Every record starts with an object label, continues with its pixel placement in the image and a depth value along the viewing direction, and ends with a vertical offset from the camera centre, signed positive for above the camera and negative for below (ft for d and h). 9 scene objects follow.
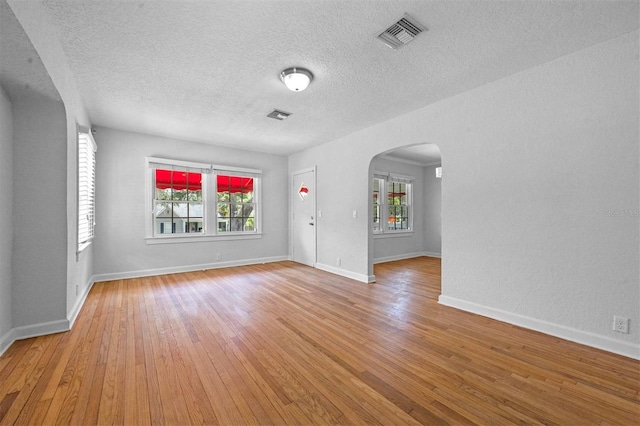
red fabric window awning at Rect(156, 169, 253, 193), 17.47 +2.29
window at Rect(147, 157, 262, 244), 17.30 +0.90
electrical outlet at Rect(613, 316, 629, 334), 7.52 -3.18
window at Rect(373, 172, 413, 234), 23.15 +0.86
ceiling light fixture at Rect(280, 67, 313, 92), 9.31 +4.73
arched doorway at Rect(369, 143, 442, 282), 22.91 +0.63
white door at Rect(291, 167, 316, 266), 19.89 -0.20
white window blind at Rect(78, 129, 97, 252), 11.02 +1.26
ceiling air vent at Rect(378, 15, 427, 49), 7.11 +4.97
